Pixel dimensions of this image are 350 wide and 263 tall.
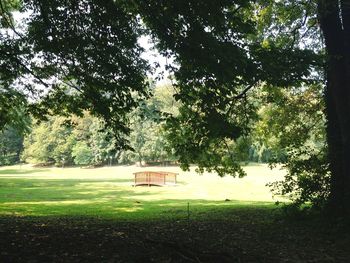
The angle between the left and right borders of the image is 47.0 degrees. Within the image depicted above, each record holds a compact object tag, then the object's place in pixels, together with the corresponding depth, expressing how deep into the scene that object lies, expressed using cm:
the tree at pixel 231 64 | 849
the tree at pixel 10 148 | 9072
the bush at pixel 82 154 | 8144
